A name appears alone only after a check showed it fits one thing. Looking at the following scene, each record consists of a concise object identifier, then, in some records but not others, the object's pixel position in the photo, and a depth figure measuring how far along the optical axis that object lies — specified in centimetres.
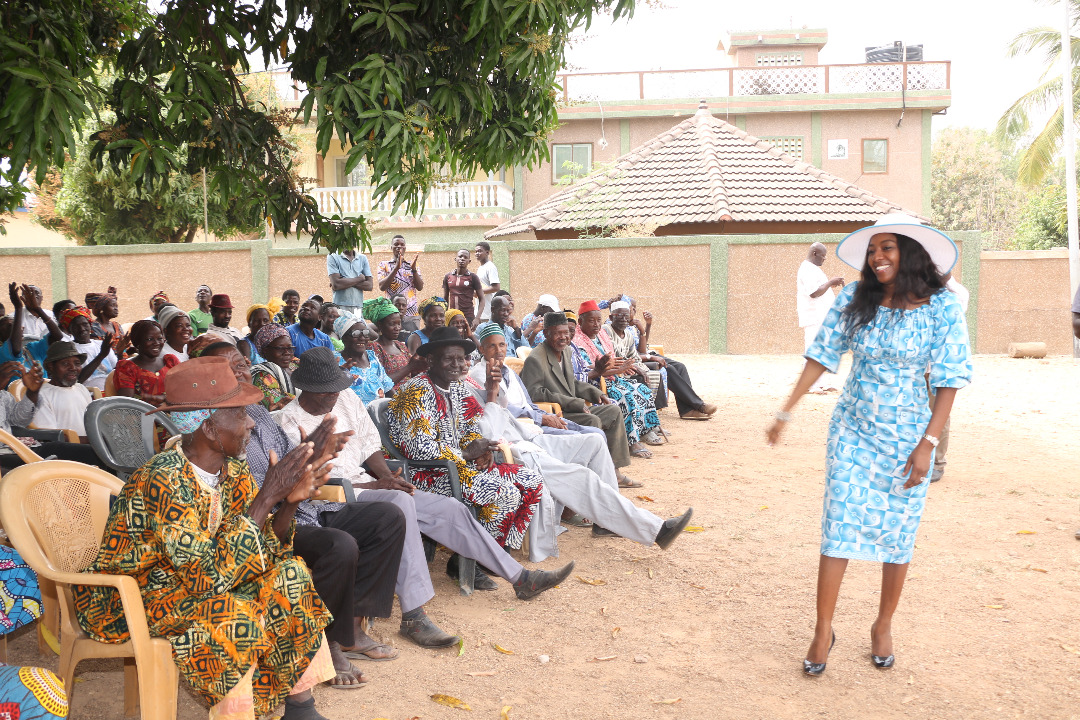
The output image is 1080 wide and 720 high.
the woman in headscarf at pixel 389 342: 733
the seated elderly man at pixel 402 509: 415
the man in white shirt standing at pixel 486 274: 1230
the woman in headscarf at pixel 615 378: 804
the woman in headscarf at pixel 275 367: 565
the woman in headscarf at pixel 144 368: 614
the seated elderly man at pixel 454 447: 492
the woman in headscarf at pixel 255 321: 787
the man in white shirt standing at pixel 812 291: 1150
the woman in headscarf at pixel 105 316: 878
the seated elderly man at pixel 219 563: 280
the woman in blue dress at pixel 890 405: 366
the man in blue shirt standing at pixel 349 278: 1062
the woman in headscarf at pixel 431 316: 764
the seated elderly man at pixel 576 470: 526
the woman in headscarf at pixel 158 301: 1006
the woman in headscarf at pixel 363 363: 651
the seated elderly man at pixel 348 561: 363
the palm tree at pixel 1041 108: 2206
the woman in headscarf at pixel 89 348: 747
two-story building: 2423
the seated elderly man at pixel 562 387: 701
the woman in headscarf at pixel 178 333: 700
